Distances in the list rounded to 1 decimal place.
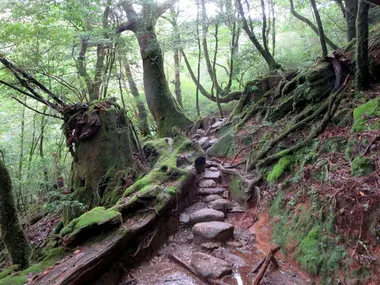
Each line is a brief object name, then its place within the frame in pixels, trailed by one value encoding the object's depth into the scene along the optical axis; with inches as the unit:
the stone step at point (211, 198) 256.2
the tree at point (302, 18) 425.9
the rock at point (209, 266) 153.4
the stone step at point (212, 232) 191.0
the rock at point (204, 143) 391.6
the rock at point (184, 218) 220.4
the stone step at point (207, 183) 280.8
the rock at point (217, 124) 445.7
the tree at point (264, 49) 383.2
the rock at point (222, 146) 350.6
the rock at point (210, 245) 184.5
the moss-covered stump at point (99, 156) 268.2
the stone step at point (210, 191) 269.1
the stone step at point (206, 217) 215.5
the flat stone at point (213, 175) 293.9
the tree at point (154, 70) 462.3
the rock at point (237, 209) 235.1
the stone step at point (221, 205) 237.0
